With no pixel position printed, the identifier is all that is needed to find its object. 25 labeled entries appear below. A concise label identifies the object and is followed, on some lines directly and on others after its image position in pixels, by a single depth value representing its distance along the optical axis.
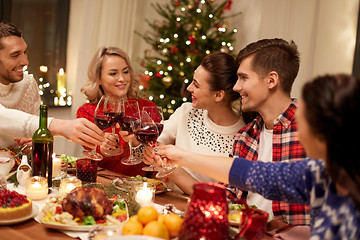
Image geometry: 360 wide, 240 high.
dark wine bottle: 1.71
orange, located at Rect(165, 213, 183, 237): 1.23
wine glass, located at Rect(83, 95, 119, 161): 1.80
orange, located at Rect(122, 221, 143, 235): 1.15
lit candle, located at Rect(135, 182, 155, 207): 1.50
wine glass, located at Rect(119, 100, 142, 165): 1.87
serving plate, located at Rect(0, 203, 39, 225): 1.32
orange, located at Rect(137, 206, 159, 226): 1.21
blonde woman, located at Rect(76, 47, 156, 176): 3.24
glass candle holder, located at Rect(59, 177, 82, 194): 1.62
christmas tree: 4.42
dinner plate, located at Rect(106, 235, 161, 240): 1.06
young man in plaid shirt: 1.99
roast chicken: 1.34
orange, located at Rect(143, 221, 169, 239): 1.16
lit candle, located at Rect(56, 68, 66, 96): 4.68
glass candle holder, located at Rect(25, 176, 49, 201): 1.59
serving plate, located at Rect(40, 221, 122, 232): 1.29
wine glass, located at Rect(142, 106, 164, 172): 1.82
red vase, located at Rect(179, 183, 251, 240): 1.06
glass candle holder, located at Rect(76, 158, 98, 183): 1.90
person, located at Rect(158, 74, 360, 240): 0.84
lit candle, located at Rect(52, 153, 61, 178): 1.92
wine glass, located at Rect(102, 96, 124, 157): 1.82
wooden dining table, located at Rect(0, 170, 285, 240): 1.26
